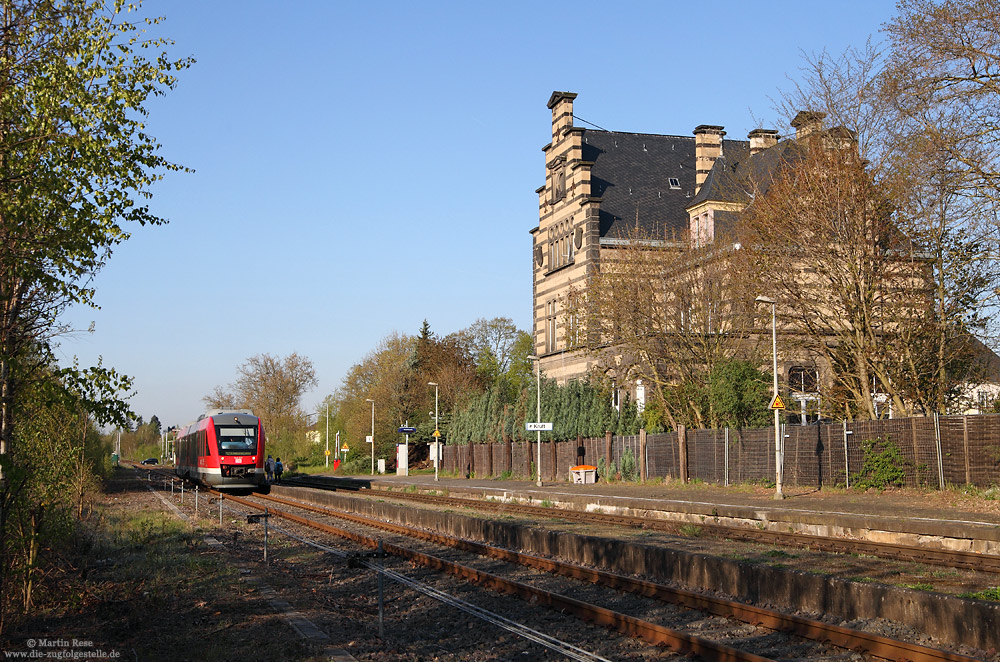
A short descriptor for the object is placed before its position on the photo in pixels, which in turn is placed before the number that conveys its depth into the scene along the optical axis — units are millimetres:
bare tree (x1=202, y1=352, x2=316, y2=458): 101000
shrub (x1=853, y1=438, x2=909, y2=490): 28016
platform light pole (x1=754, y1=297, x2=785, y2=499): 27516
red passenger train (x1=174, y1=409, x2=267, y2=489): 42656
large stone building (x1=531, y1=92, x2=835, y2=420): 54844
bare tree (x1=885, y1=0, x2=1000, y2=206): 23516
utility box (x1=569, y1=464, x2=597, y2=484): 42344
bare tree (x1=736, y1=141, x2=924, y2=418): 30109
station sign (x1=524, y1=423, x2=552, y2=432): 40812
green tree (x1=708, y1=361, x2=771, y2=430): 36781
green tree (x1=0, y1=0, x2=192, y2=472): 9125
